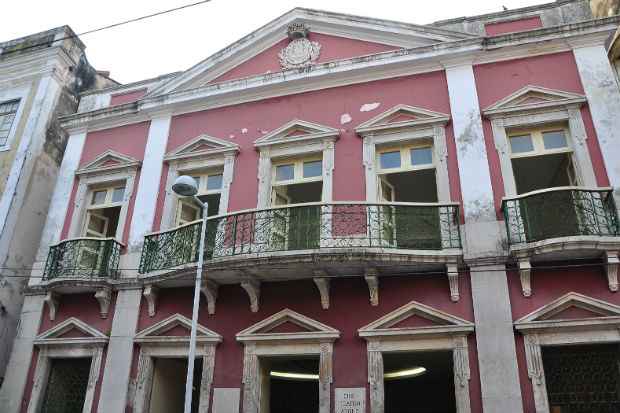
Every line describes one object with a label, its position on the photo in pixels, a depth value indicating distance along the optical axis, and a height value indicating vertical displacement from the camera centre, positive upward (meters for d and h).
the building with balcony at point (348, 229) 7.87 +3.68
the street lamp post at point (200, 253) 6.93 +2.74
